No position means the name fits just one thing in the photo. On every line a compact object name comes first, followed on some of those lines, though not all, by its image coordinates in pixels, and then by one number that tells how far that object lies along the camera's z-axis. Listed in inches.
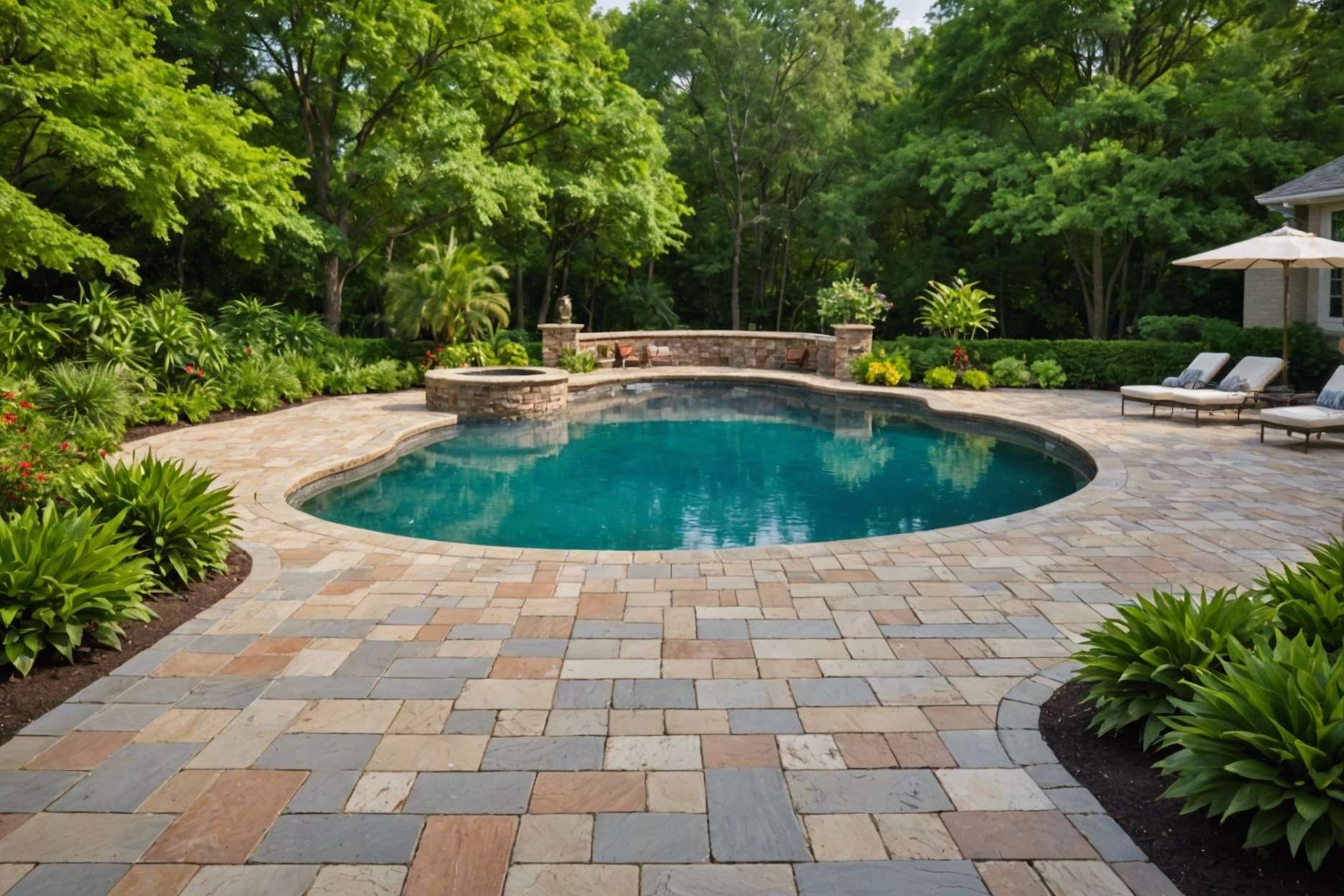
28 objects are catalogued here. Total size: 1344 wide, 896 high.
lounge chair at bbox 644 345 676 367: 793.6
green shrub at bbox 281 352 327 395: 578.9
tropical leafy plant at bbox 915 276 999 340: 685.3
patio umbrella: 430.9
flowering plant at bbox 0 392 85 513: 230.8
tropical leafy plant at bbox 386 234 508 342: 648.4
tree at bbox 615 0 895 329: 970.7
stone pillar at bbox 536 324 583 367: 724.7
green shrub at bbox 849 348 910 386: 665.6
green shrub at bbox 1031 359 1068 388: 648.4
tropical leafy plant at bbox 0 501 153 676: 161.0
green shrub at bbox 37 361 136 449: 396.5
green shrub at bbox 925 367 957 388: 641.0
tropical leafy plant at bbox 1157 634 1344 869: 101.1
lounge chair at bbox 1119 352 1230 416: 482.9
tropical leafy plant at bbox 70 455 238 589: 210.8
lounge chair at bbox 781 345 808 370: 770.4
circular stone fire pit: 538.3
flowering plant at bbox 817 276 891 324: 717.3
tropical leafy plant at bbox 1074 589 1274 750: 135.0
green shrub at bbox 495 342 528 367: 690.8
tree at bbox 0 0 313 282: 393.4
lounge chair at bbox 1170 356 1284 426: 465.4
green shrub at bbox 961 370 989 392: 637.9
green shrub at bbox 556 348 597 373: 714.8
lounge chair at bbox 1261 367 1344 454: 388.8
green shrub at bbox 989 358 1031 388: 654.5
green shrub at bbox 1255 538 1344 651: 142.0
